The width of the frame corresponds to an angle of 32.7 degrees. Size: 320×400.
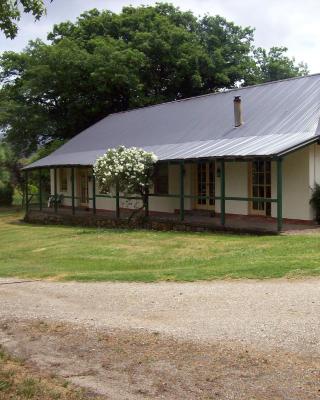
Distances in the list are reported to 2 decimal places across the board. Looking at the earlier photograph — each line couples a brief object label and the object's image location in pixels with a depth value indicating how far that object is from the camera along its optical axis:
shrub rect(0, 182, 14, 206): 37.66
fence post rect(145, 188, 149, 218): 17.86
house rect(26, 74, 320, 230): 15.03
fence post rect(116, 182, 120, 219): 18.78
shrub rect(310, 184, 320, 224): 14.70
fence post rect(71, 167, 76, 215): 22.13
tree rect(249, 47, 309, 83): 44.06
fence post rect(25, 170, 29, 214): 25.50
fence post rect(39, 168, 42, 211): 25.24
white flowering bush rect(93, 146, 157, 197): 17.09
